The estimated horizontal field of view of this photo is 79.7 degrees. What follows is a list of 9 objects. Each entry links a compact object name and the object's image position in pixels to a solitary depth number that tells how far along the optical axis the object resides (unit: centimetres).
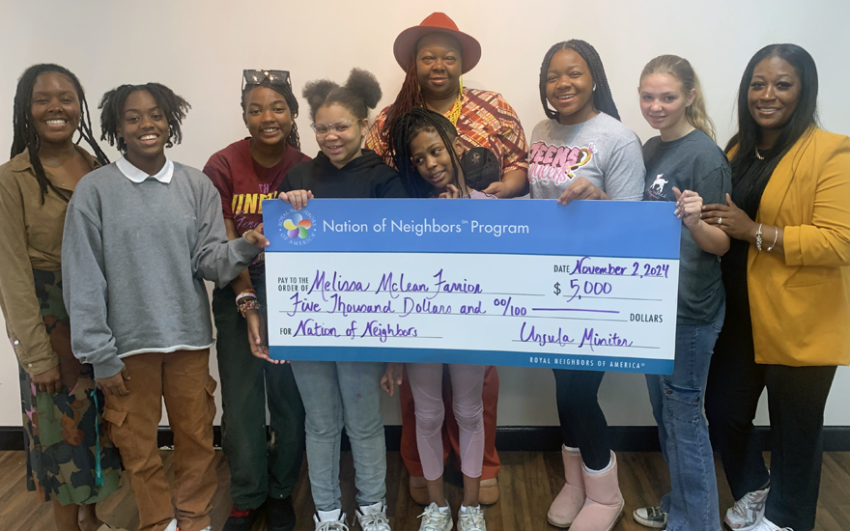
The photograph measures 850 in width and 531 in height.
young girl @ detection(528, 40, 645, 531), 152
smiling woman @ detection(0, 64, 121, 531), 152
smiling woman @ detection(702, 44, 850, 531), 144
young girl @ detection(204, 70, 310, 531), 167
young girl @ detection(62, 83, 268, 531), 148
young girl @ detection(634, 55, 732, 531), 145
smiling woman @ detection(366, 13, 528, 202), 165
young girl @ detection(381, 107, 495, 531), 152
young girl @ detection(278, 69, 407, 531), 152
